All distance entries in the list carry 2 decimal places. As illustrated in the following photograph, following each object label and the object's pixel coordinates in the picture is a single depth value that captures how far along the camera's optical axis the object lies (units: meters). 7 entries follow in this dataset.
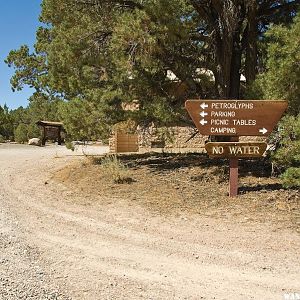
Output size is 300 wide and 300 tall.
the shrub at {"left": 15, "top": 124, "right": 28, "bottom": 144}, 40.91
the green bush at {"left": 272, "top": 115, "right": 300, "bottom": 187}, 7.64
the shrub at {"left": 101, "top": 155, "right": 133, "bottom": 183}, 10.41
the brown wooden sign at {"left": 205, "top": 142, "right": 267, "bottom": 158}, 8.76
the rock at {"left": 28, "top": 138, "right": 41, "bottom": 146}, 34.75
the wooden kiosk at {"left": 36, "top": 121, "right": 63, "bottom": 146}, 35.12
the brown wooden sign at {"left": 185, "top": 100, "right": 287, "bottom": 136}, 8.60
